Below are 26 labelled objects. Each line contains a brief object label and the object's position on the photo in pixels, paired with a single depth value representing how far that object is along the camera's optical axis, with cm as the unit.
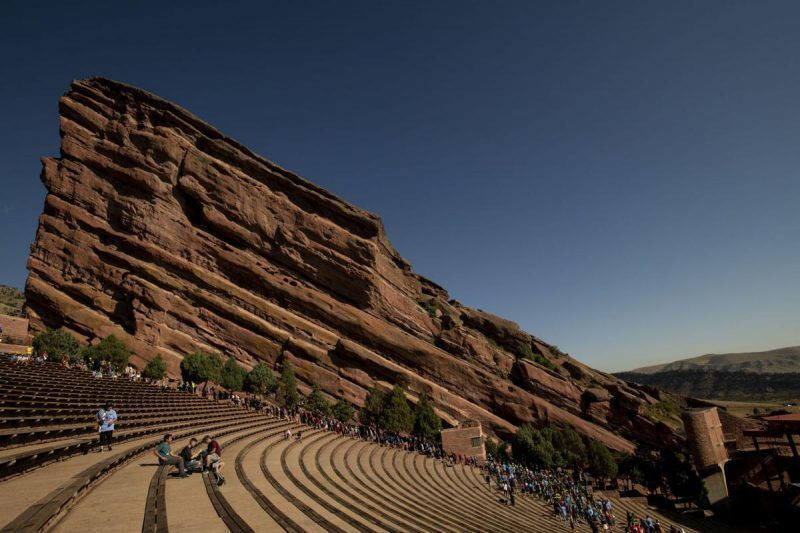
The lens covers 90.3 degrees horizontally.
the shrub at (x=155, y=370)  3816
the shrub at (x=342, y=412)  4197
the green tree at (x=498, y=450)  4219
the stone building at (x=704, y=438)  3941
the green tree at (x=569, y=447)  4350
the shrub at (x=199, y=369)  3962
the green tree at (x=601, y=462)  4094
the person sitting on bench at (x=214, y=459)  1095
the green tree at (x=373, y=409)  4216
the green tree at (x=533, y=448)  4169
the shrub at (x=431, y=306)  6062
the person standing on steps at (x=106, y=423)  1273
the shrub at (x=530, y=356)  5938
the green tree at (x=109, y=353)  3697
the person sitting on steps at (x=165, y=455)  1130
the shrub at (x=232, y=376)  4025
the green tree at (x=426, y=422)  4147
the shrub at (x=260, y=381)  4141
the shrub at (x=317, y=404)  4122
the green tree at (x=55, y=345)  3603
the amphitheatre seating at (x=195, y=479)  805
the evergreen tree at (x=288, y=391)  4128
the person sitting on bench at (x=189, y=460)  1111
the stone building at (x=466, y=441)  3803
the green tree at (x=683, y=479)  3716
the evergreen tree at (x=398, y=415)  4084
